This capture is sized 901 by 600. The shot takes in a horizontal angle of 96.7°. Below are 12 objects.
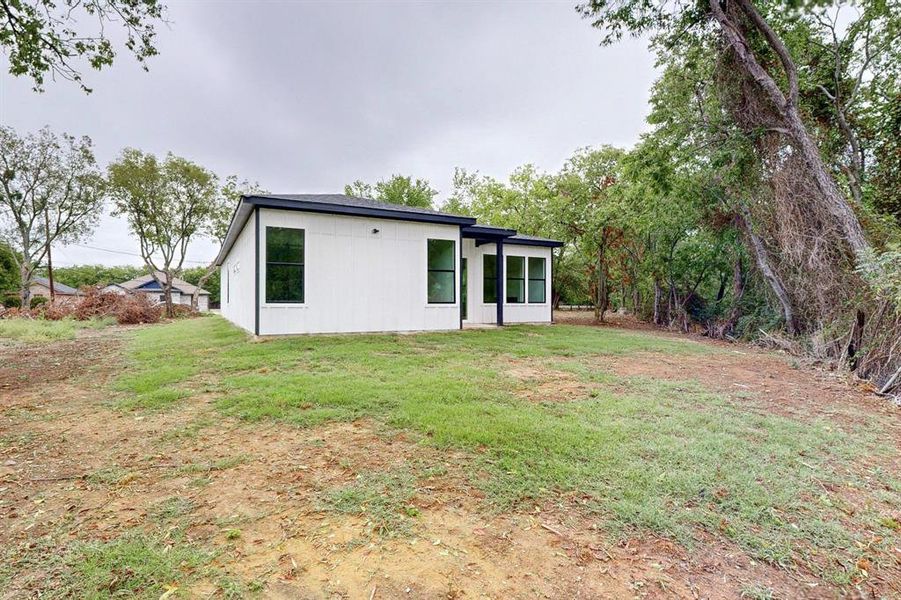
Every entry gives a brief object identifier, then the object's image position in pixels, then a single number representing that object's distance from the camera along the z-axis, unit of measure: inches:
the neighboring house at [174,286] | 1352.1
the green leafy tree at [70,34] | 233.0
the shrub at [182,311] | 867.6
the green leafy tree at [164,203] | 779.4
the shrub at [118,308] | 652.1
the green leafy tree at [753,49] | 257.0
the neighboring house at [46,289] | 1370.6
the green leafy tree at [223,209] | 920.9
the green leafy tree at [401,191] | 1080.2
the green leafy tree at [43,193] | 772.6
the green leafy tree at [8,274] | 1024.0
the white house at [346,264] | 319.9
